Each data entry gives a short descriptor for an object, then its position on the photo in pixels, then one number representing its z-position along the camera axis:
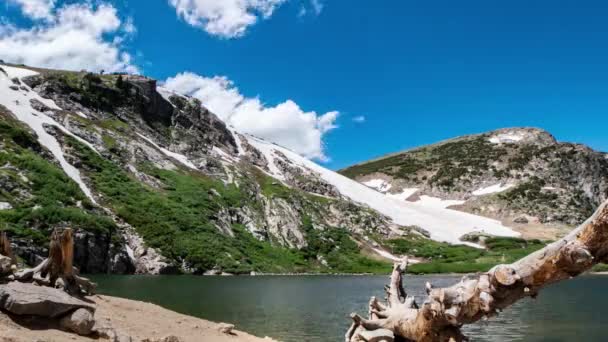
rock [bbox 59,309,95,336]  18.52
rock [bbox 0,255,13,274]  20.51
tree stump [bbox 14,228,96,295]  21.59
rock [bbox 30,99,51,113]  162.50
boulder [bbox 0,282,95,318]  17.97
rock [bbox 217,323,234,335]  29.92
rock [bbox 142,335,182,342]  21.73
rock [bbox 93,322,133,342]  19.08
